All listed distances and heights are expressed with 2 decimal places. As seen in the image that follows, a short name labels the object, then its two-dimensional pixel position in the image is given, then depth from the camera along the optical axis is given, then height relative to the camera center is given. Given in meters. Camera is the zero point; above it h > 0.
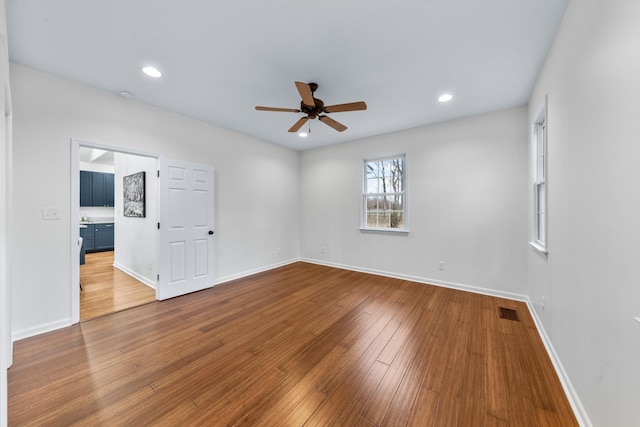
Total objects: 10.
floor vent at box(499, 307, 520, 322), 2.73 -1.21
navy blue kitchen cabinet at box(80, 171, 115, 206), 6.61 +0.68
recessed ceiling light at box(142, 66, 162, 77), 2.40 +1.47
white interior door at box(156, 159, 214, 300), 3.33 -0.24
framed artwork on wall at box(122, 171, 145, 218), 4.01 +0.32
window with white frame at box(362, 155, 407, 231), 4.36 +0.34
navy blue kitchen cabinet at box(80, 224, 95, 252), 6.29 -0.66
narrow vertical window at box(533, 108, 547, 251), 2.69 +0.34
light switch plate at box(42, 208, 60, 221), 2.44 -0.02
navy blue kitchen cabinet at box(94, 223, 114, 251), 6.54 -0.70
